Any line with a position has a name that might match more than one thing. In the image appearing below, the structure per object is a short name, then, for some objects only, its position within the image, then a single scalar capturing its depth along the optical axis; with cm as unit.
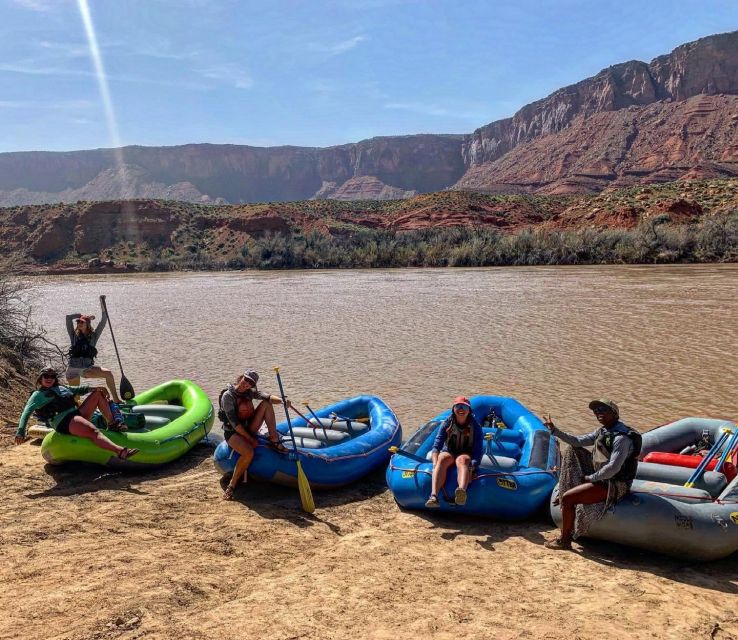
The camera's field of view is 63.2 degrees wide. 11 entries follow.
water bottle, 664
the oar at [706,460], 517
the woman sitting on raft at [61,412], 611
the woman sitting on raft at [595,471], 438
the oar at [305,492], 562
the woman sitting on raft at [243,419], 583
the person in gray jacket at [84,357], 809
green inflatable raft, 616
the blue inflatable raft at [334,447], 596
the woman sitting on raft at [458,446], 537
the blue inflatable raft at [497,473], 534
